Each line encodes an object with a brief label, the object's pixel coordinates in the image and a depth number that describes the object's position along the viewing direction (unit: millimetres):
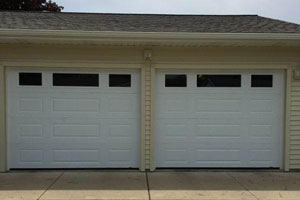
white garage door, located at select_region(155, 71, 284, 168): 7199
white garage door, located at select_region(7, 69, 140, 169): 7047
